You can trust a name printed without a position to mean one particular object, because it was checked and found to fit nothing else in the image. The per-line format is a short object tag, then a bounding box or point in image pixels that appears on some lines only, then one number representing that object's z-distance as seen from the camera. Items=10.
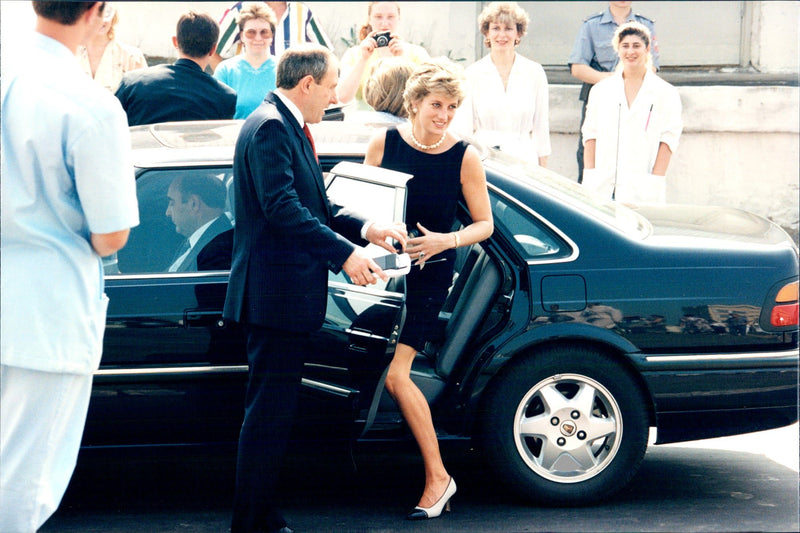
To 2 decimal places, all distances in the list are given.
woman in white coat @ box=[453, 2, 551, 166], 14.18
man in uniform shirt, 16.39
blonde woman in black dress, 8.83
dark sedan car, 8.61
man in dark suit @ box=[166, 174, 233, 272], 8.80
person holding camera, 12.89
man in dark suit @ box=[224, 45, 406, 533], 7.84
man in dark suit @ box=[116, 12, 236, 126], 12.00
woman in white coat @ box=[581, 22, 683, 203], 13.94
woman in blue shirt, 13.57
